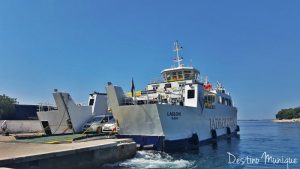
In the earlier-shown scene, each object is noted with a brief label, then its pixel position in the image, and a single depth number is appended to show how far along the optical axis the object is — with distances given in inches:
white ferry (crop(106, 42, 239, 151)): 631.1
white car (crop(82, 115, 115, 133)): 746.1
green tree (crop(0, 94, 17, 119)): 1269.3
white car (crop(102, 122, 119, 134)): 705.5
